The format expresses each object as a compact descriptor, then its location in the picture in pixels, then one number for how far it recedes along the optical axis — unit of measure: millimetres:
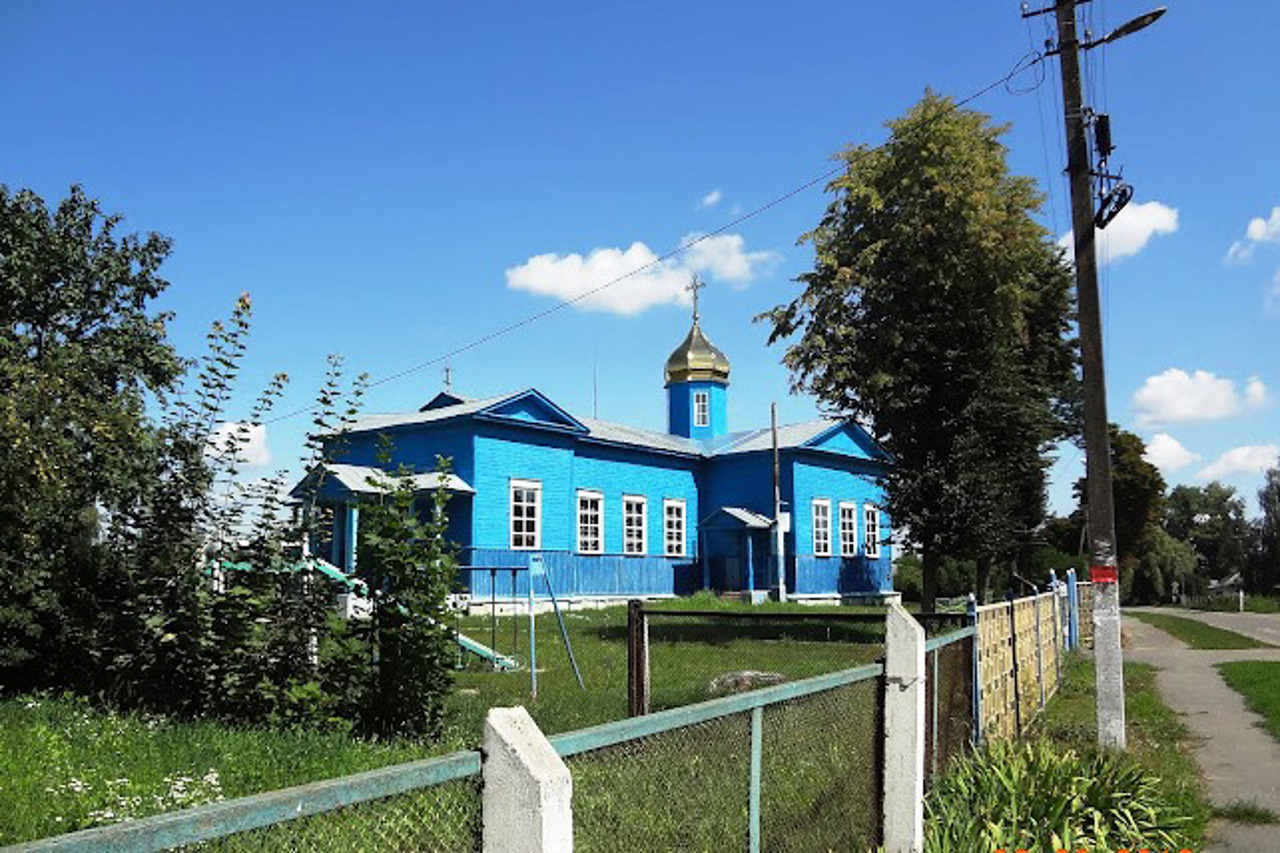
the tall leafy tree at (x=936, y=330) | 23016
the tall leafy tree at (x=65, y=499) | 10023
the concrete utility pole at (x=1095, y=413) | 10305
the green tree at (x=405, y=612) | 7996
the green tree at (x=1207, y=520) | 98938
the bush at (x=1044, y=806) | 5945
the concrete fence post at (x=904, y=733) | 5402
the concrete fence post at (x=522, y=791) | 2480
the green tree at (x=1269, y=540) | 76875
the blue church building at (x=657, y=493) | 29000
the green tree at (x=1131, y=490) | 55062
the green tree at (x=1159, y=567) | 68875
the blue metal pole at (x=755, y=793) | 3912
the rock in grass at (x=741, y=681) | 11938
